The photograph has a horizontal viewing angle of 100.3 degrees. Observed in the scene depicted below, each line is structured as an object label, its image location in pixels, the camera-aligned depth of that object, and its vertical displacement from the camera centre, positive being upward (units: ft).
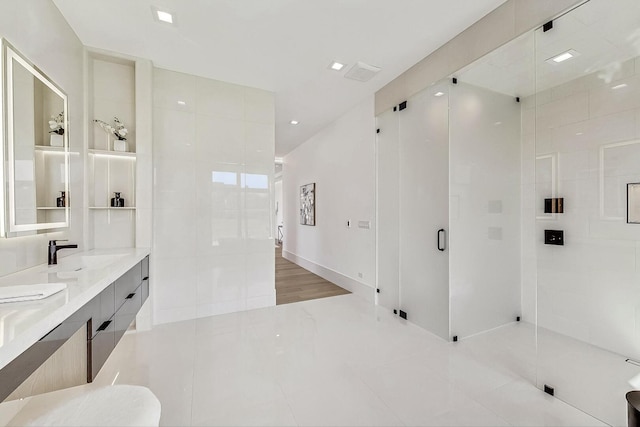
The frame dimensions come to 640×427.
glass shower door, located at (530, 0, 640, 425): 5.98 +0.14
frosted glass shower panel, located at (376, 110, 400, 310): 11.48 +0.07
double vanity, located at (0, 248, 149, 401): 2.90 -1.45
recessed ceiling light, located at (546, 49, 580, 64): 6.82 +4.02
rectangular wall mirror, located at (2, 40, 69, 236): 5.36 +1.49
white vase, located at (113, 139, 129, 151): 9.48 +2.40
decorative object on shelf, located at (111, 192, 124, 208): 9.43 +0.40
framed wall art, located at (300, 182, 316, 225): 19.08 +0.58
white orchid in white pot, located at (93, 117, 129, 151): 9.39 +2.82
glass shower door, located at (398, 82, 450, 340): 9.16 +0.10
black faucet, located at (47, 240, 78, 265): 6.59 -0.95
